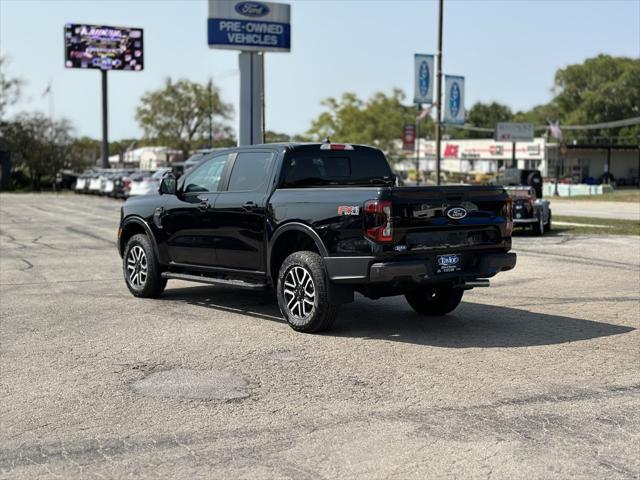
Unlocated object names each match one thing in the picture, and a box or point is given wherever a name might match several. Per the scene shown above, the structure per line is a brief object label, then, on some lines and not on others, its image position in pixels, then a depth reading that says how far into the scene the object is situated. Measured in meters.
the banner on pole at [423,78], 29.91
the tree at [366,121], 85.50
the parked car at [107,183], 50.21
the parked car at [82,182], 57.06
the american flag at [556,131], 64.64
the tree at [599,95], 108.88
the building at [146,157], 108.94
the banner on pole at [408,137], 55.09
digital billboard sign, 69.75
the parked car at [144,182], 38.51
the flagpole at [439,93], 28.36
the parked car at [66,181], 69.19
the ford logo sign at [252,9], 38.25
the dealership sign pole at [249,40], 37.53
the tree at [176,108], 107.88
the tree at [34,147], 72.75
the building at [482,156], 82.50
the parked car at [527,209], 20.91
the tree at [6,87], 79.97
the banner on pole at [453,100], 31.36
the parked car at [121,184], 44.96
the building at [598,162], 81.43
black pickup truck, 7.65
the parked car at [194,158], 31.31
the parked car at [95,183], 53.08
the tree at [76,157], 79.07
